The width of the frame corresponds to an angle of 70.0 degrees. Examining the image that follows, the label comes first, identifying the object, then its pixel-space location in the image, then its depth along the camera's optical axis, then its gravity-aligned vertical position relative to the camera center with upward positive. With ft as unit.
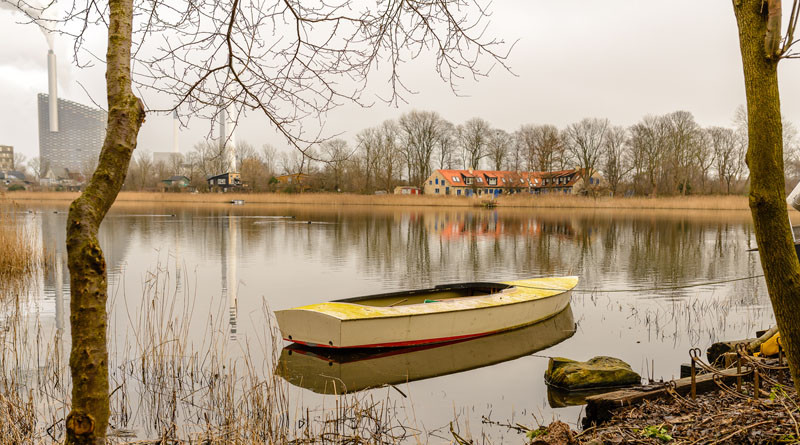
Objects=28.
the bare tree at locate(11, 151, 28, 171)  368.48 +24.12
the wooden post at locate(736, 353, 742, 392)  17.77 -5.68
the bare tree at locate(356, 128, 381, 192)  230.38 +13.36
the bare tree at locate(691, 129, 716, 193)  217.23 +14.98
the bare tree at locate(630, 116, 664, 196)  221.66 +17.54
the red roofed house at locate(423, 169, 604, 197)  257.75 +6.21
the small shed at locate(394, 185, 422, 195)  260.40 +2.61
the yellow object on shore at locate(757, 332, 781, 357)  21.71 -5.89
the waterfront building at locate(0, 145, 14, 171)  392.47 +27.83
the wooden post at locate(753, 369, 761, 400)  15.64 -5.34
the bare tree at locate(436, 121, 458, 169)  268.58 +24.66
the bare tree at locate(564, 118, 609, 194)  233.96 +21.80
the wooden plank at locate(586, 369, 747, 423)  18.45 -6.63
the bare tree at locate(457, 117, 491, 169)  271.28 +27.20
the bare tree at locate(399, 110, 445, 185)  261.44 +26.59
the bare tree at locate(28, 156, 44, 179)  356.96 +20.36
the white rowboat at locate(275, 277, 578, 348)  29.71 -6.76
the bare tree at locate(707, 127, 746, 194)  225.76 +16.24
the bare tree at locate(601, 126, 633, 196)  233.55 +14.82
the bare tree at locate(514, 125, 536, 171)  247.05 +21.96
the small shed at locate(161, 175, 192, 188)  276.21 +8.05
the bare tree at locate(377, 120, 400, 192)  241.76 +16.25
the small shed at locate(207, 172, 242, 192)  272.41 +7.56
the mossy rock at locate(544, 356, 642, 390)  25.31 -8.08
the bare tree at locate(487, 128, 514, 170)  269.85 +22.89
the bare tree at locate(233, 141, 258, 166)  309.47 +24.84
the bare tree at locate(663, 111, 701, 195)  216.13 +18.92
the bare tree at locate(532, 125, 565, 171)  233.14 +18.78
